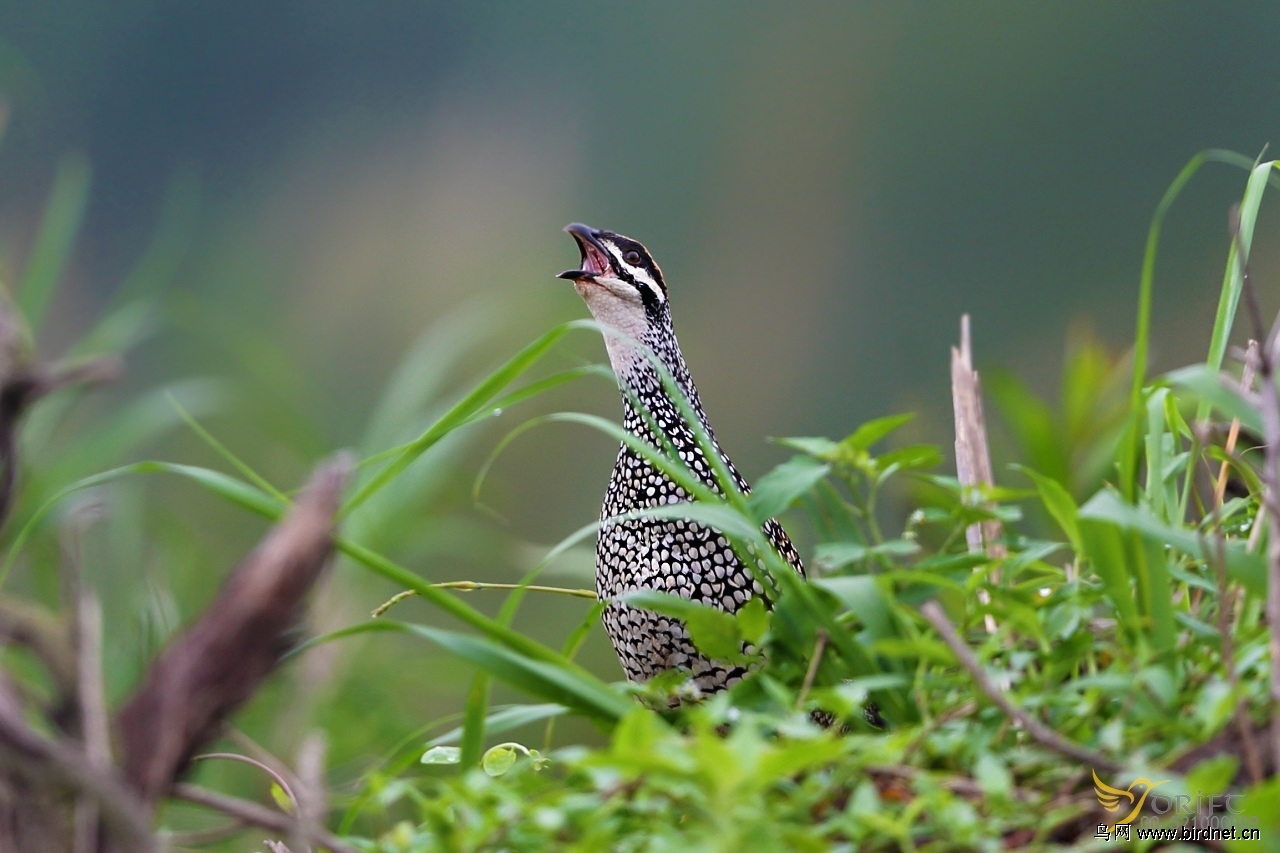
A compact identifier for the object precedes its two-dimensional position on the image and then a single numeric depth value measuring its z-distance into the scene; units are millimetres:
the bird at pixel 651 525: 8521
